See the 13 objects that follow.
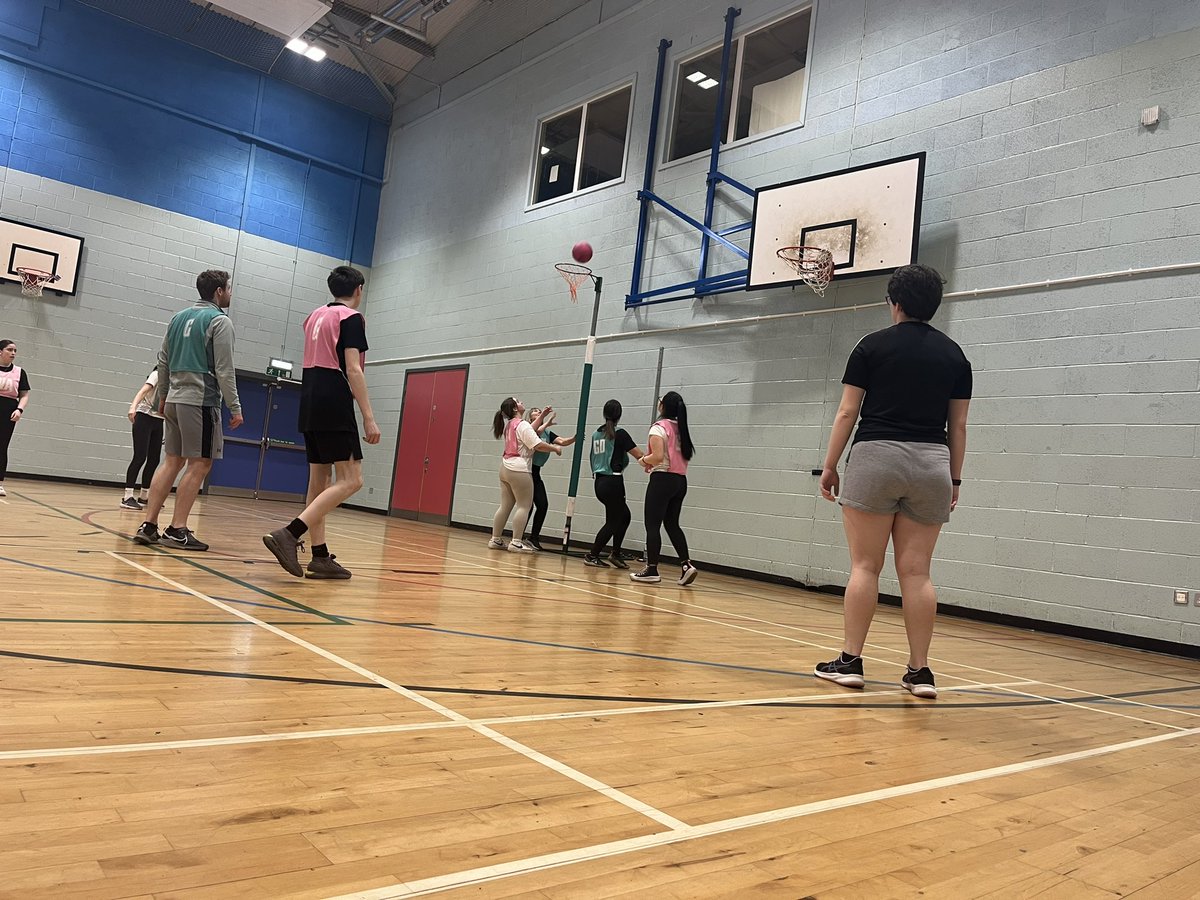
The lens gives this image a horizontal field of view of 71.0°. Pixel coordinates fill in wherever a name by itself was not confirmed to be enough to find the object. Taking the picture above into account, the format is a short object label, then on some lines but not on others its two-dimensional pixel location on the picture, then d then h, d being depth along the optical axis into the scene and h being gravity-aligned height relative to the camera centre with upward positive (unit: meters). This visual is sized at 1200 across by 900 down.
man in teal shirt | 5.05 +0.44
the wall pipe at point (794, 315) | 6.21 +2.16
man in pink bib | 4.39 +0.41
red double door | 12.73 +0.71
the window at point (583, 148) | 10.95 +4.87
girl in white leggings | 8.13 +0.35
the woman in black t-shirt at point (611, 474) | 7.63 +0.33
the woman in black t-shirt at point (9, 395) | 8.63 +0.49
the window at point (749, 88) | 8.99 +4.89
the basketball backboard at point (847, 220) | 7.30 +2.92
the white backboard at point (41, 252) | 11.73 +2.73
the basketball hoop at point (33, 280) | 11.76 +2.30
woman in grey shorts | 3.07 +0.32
